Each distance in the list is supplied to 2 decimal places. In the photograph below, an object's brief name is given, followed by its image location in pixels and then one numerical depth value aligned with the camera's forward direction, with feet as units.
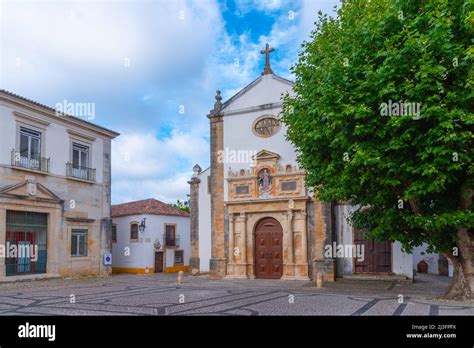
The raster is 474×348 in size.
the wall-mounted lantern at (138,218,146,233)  98.32
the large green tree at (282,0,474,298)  34.32
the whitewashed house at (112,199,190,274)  98.17
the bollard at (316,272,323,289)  53.66
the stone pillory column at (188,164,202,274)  76.64
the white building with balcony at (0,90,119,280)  63.41
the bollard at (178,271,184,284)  60.70
